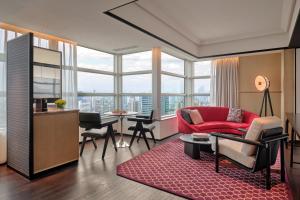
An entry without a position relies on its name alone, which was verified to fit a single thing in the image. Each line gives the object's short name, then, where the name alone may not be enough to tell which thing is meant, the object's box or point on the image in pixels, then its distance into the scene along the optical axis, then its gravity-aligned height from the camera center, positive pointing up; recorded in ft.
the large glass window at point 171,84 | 18.52 +1.62
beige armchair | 7.96 -2.10
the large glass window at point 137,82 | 18.58 +1.76
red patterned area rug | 7.66 -3.82
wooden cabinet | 9.28 -2.12
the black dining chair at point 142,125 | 14.42 -2.09
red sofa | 15.72 -2.10
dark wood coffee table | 11.39 -3.04
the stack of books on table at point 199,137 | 11.94 -2.45
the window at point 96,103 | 16.65 -0.43
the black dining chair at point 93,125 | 12.03 -1.72
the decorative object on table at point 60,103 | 10.81 -0.25
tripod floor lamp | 16.40 +1.10
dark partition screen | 8.94 -0.23
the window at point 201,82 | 22.07 +2.04
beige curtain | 19.52 +1.80
